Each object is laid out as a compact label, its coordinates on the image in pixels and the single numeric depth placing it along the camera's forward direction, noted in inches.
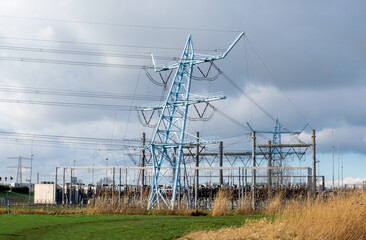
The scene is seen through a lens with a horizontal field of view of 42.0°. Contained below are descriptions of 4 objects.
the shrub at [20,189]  2985.2
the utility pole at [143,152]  1775.3
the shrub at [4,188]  2865.4
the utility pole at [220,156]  1853.0
